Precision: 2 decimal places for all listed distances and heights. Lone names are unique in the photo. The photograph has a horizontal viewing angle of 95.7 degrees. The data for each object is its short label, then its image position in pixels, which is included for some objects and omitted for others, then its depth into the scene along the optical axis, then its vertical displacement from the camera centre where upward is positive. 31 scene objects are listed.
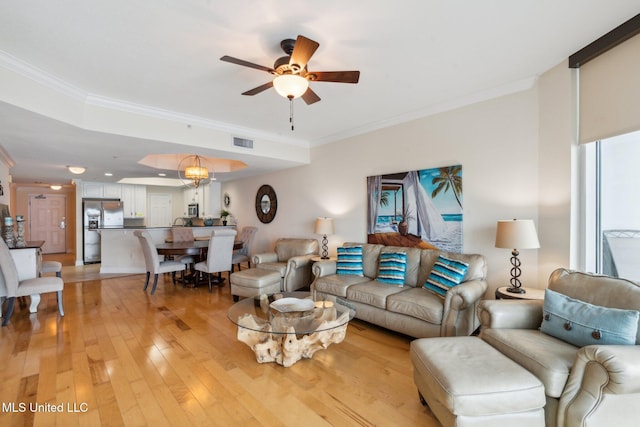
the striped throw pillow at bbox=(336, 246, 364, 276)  3.89 -0.66
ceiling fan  2.04 +1.03
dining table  4.80 -0.62
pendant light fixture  5.05 +0.69
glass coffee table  2.41 -0.95
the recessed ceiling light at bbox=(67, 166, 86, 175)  5.53 +0.85
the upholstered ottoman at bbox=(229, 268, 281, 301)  3.97 -0.98
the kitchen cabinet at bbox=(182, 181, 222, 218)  8.17 +0.40
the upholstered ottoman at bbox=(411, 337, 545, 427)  1.46 -0.93
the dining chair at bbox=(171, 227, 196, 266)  5.95 -0.45
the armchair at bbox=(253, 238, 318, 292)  4.39 -0.80
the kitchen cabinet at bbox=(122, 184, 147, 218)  8.39 +0.37
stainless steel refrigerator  7.41 -0.16
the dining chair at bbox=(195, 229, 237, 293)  4.64 -0.67
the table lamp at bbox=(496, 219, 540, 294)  2.57 -0.22
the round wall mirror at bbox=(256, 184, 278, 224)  6.30 +0.20
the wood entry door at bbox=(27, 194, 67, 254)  9.00 -0.22
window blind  2.11 +0.93
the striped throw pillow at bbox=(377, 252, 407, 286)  3.43 -0.68
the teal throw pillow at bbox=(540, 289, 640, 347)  1.60 -0.66
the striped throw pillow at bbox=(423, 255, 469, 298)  2.90 -0.65
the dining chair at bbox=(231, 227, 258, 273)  5.86 -0.67
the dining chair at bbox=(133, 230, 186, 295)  4.59 -0.82
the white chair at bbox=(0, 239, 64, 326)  3.29 -0.86
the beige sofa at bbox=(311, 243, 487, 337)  2.64 -0.87
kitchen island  6.14 -0.80
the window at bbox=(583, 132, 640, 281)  2.33 +0.05
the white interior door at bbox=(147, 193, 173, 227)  9.12 +0.09
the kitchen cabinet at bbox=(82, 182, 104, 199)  7.62 +0.63
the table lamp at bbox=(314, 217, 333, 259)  4.57 -0.22
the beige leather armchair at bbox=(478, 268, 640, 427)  1.39 -0.82
